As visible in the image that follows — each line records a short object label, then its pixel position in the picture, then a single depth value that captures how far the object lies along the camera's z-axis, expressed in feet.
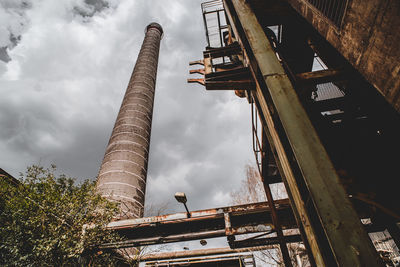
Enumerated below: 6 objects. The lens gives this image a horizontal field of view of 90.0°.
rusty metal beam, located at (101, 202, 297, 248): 14.79
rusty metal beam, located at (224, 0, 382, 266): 3.81
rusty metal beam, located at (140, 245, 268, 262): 32.34
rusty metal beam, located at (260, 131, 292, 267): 10.94
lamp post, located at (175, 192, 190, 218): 16.07
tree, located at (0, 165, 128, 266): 13.97
